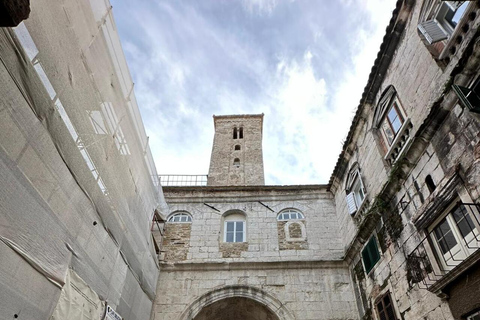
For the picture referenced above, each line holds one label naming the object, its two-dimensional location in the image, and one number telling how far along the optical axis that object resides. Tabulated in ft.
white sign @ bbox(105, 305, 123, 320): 19.16
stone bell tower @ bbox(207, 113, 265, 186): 61.77
